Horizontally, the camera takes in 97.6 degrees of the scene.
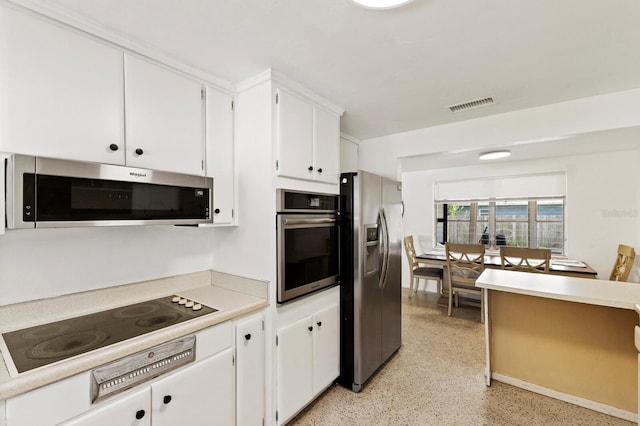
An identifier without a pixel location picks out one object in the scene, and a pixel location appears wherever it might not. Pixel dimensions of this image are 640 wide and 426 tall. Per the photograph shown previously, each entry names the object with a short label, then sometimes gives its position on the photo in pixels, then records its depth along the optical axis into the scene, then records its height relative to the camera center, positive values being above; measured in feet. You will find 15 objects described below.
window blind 14.38 +1.40
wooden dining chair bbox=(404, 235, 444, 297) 15.20 -3.24
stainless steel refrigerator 7.66 -1.78
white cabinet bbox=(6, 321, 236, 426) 3.32 -2.65
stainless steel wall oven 6.13 -0.71
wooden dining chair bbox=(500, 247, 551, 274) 11.63 -2.02
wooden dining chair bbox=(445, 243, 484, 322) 13.08 -2.65
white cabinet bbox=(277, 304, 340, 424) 6.20 -3.53
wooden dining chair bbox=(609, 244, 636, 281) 10.45 -1.99
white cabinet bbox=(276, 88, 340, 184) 6.31 +1.84
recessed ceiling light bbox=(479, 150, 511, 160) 12.10 +2.56
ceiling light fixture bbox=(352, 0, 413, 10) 3.92 +2.96
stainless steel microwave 3.64 +0.30
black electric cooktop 3.76 -1.88
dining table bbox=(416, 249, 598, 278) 11.21 -2.35
